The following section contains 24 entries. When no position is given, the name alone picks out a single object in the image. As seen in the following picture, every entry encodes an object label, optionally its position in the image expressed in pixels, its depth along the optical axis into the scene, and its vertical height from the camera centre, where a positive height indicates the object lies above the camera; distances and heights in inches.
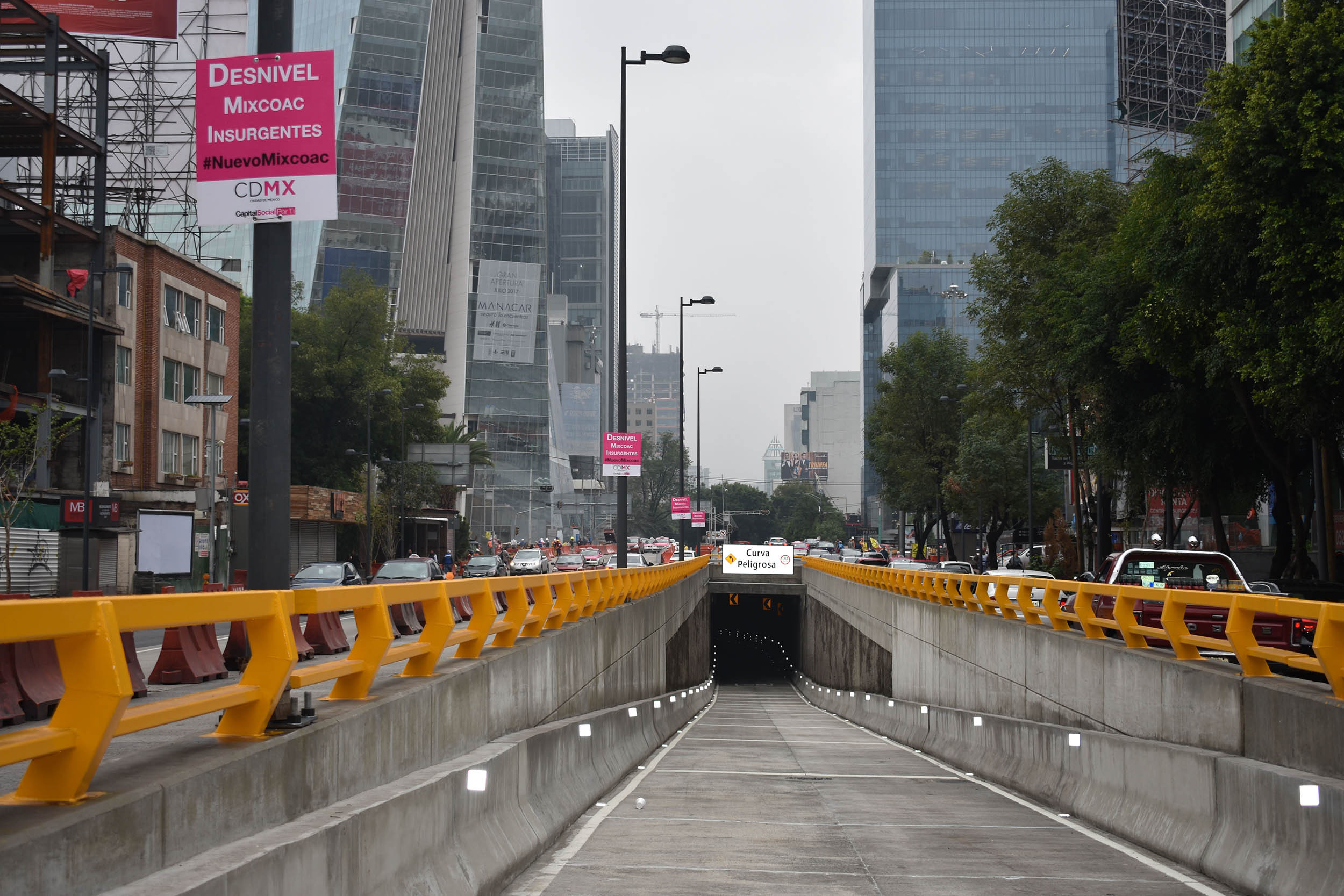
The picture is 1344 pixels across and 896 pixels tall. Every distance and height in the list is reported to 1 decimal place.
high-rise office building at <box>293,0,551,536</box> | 4867.1 +1168.4
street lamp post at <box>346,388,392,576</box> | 2309.3 -34.7
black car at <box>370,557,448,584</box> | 1302.9 -82.6
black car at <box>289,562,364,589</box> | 1288.1 -86.4
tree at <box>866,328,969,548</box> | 3125.0 +191.9
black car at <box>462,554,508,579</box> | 1950.1 -116.5
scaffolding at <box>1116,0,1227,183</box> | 2559.1 +897.9
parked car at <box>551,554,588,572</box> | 2792.8 -167.2
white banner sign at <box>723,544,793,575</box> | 2221.9 -116.7
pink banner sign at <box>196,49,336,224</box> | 279.9 +78.2
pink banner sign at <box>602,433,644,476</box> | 1094.4 +34.2
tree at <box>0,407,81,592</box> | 1450.5 +42.2
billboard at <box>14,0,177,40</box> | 1739.7 +651.5
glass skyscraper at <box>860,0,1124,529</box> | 7116.1 +2204.2
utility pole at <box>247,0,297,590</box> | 290.0 +21.4
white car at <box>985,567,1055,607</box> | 1213.2 -86.7
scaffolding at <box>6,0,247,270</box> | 2342.5 +723.4
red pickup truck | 674.2 -47.5
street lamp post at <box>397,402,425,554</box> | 2674.7 -80.9
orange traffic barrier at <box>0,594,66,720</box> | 453.7 -68.0
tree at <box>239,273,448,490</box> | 3009.4 +259.2
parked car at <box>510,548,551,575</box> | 2272.4 -132.6
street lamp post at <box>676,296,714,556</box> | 1966.0 +152.4
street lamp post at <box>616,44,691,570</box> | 1136.8 +102.0
